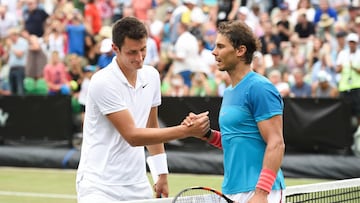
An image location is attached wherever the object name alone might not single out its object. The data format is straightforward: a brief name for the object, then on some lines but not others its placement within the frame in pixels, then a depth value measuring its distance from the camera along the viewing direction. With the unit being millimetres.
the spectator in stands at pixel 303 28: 17219
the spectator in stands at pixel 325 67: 15391
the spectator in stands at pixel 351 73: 13969
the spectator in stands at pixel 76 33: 19344
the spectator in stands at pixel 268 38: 17062
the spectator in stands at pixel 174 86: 16078
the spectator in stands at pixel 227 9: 19031
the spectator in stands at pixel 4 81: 18997
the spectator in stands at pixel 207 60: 16523
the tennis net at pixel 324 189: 6723
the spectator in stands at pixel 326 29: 16672
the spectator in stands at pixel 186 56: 16938
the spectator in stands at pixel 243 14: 18109
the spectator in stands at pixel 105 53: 16828
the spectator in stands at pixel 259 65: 15164
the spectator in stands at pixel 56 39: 19484
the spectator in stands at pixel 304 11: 17641
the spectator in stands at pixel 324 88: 14938
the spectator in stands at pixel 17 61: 18938
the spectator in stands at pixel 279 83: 14820
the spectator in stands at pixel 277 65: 15602
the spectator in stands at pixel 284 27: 17569
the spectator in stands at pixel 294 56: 16047
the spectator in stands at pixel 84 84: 16578
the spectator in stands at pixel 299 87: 15167
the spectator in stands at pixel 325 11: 17406
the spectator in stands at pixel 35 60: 18797
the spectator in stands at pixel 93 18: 20344
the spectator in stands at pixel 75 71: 18078
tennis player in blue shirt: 5180
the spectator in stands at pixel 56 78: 17906
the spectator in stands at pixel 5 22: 20719
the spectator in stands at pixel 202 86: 15695
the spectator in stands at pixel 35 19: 20844
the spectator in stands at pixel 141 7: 19797
